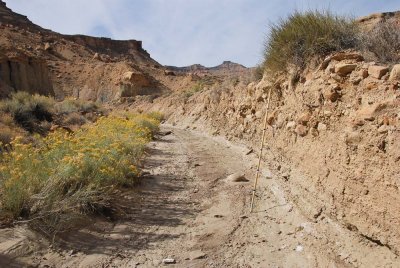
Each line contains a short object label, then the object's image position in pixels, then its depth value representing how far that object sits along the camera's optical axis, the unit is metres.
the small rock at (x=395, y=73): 3.94
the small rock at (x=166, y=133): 15.23
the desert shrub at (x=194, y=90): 25.29
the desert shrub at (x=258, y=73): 9.91
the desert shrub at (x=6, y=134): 8.27
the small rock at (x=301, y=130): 5.63
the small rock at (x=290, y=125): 6.23
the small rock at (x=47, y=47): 47.03
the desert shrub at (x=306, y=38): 5.88
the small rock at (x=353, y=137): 3.97
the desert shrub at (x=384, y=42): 4.75
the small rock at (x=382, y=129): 3.59
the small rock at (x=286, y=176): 5.82
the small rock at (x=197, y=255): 3.80
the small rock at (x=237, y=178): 6.50
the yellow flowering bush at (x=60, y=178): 4.04
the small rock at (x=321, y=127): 4.99
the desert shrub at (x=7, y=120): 10.05
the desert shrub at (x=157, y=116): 22.73
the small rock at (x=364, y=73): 4.51
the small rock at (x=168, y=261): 3.69
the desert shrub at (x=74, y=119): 14.00
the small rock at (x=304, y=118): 5.62
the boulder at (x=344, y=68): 4.87
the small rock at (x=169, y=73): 50.35
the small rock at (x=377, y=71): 4.17
